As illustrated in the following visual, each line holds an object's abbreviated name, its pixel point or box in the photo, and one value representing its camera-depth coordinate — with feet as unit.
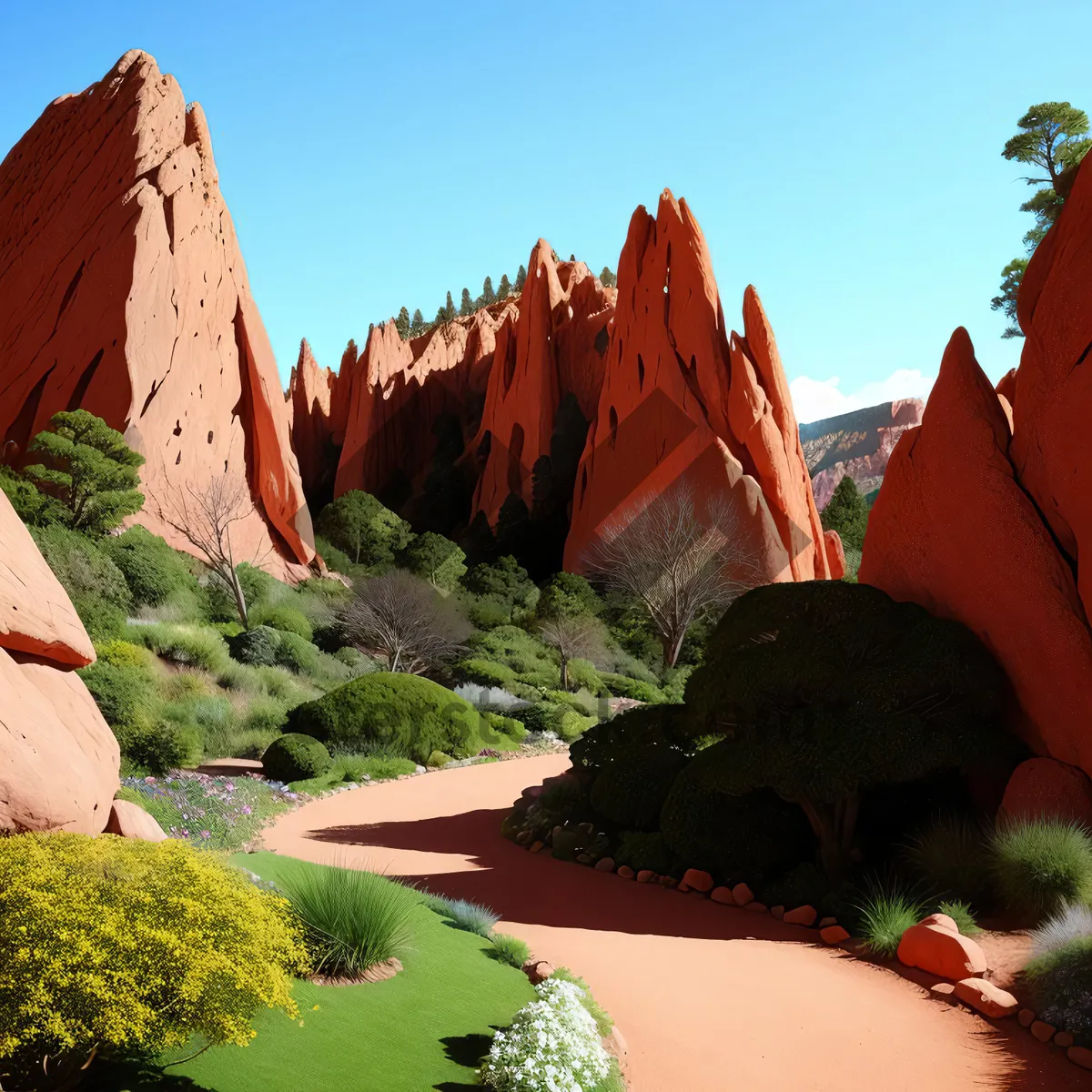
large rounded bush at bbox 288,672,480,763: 52.06
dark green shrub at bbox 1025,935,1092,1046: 19.15
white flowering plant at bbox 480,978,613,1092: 14.30
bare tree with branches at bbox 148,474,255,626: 89.45
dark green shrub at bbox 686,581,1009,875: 27.99
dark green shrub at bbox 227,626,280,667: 70.18
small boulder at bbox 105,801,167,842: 17.44
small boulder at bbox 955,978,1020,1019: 20.54
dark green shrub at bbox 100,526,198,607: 76.13
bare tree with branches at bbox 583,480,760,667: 97.35
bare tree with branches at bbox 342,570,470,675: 76.23
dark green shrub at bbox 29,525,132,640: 61.42
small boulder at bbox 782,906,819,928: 27.58
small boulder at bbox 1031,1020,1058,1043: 19.31
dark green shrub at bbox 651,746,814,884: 31.09
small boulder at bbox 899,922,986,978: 22.33
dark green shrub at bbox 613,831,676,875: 32.73
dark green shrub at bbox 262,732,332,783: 46.78
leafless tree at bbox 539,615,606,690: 87.97
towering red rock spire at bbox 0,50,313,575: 95.55
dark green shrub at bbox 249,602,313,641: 83.10
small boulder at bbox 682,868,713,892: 30.99
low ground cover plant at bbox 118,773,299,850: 30.86
